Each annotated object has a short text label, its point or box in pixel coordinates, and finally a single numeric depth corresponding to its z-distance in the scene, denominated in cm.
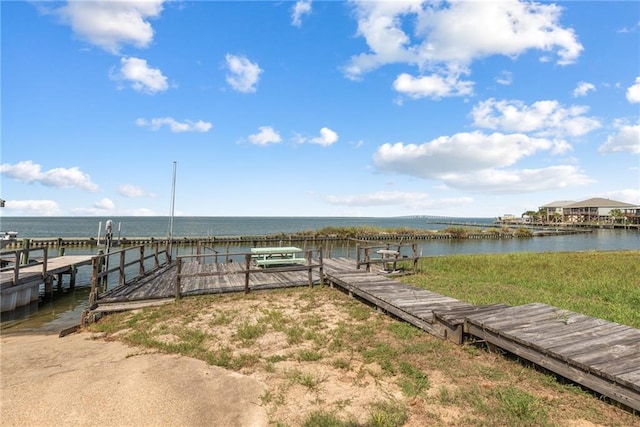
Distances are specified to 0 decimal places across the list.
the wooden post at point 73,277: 1761
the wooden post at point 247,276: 1206
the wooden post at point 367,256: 1565
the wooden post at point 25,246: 1822
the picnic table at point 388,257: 1529
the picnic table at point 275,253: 1515
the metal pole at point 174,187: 2308
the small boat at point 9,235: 2203
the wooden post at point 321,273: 1334
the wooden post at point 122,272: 1247
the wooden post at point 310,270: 1309
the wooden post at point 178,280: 1105
